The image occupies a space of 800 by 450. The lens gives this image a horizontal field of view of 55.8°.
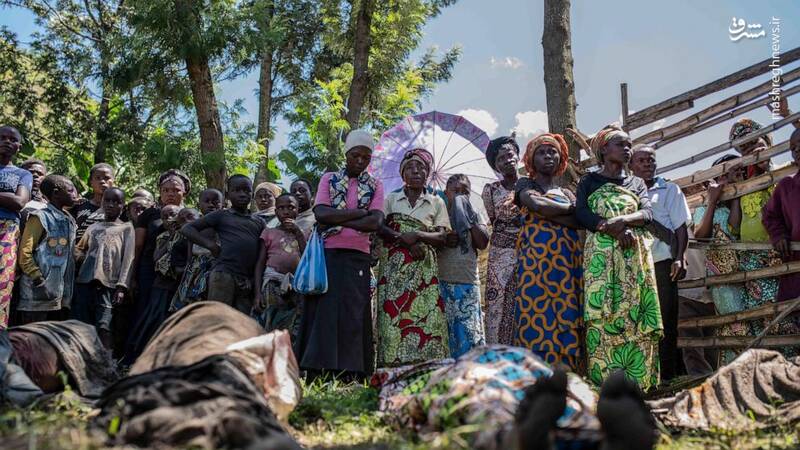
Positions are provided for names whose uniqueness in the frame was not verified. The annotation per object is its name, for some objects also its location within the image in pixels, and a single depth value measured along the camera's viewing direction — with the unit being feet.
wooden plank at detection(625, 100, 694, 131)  28.99
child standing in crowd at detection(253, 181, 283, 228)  25.27
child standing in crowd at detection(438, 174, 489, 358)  20.57
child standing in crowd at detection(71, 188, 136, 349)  22.76
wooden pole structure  26.86
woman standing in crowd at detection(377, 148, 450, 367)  19.65
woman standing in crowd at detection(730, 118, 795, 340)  20.71
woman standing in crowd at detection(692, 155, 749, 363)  22.17
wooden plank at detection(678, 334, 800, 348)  18.94
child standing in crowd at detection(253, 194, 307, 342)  22.04
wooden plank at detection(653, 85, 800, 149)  26.30
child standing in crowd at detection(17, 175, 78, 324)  20.90
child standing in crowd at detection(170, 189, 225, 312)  22.49
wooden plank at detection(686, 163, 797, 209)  21.20
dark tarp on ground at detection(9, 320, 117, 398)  14.16
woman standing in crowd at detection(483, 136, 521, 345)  20.95
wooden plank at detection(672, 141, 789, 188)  22.08
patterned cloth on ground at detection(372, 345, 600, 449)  10.64
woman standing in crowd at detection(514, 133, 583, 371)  17.75
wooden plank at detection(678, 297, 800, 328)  19.63
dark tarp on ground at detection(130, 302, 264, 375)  12.75
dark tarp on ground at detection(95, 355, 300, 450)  8.81
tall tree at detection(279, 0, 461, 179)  57.36
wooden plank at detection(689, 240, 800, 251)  20.95
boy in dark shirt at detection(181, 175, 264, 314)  21.85
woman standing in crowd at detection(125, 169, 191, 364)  24.37
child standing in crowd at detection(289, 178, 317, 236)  24.48
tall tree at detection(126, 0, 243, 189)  36.78
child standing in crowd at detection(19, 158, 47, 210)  22.95
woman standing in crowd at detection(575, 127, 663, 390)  17.24
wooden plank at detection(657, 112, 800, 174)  23.54
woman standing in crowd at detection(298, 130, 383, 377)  19.04
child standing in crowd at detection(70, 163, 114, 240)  23.98
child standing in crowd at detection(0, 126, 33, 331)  19.89
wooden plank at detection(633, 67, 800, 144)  26.24
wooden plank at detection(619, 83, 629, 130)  29.96
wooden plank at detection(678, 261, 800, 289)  19.61
